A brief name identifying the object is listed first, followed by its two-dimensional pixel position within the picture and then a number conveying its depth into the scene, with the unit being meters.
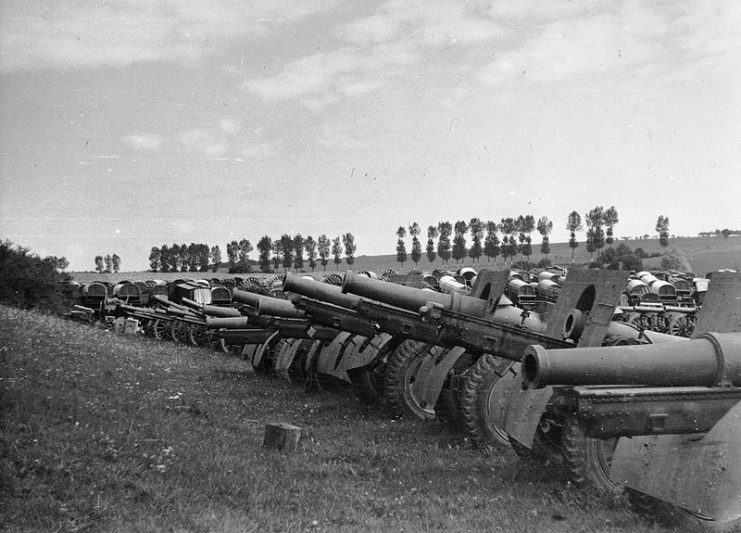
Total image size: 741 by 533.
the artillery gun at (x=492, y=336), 7.39
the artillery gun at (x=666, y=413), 5.01
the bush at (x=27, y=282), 25.05
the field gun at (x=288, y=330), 12.93
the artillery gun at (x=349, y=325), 10.52
